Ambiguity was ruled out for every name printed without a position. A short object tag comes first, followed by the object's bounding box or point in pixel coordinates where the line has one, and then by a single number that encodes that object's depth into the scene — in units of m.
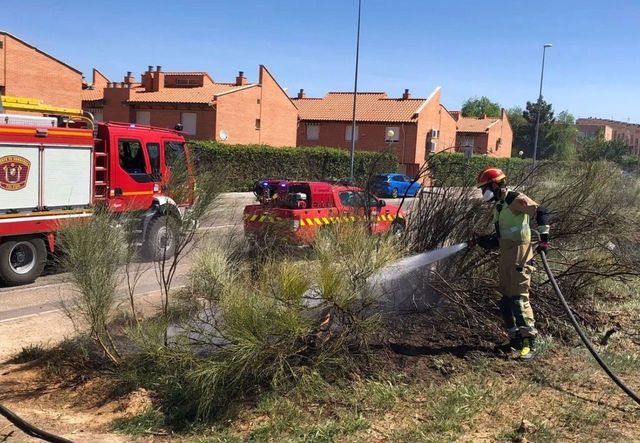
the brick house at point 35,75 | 33.75
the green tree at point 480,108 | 112.56
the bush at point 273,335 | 4.61
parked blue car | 7.74
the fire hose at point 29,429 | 4.11
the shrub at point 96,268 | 5.30
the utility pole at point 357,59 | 29.08
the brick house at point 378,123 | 48.66
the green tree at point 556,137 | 83.49
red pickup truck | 6.62
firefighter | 5.61
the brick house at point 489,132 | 64.19
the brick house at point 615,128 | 135.18
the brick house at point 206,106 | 40.53
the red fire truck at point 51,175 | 9.60
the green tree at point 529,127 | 88.44
